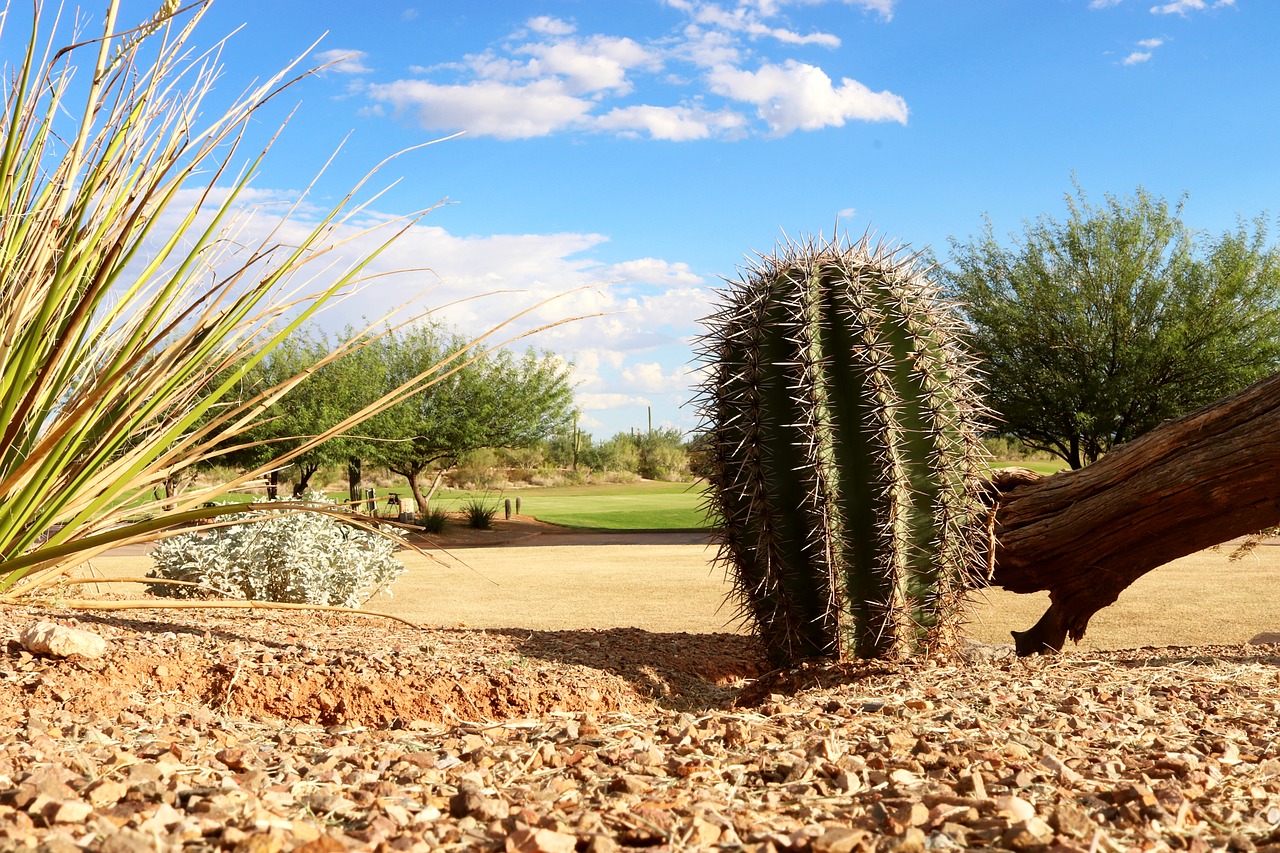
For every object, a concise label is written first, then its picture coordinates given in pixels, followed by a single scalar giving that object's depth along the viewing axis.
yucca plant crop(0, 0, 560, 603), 2.94
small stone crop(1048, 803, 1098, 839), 1.93
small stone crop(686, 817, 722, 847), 1.85
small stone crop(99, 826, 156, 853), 1.66
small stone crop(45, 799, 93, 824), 1.85
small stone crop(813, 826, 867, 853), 1.79
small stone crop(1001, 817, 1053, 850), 1.85
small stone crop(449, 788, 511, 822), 1.97
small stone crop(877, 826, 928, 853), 1.83
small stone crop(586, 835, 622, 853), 1.78
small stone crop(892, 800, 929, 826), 1.95
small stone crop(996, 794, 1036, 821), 2.00
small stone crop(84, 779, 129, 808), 1.99
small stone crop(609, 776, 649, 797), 2.17
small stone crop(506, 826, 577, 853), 1.76
